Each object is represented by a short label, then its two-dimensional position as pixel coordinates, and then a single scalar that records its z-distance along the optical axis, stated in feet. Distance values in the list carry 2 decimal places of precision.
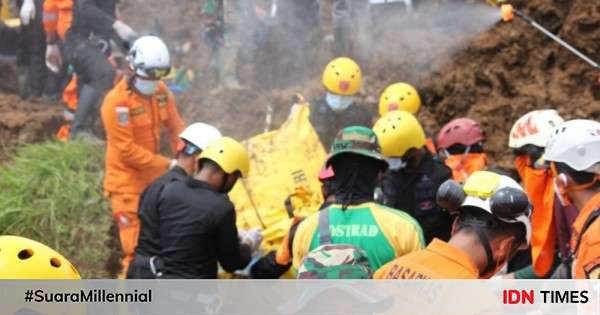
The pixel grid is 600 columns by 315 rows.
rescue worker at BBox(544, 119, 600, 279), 25.19
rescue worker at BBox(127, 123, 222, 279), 35.52
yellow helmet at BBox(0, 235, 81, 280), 18.64
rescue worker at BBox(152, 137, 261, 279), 33.91
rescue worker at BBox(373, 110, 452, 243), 38.81
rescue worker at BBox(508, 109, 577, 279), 33.89
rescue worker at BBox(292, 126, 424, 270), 27.65
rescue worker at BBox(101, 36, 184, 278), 47.64
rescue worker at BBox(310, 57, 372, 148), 54.17
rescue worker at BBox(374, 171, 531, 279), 21.70
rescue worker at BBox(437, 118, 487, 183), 43.17
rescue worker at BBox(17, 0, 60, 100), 71.13
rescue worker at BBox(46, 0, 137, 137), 61.96
